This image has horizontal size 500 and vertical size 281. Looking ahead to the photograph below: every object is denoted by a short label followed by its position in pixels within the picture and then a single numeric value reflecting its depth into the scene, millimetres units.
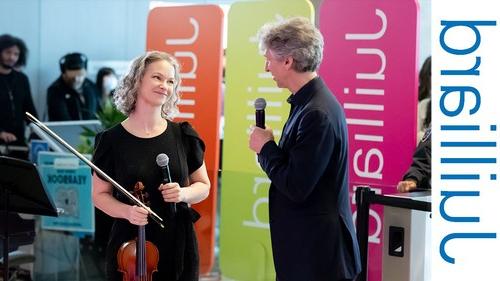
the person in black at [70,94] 7703
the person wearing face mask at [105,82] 8445
